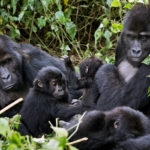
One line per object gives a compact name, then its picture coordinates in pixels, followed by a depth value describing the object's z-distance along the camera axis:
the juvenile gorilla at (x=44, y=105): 11.80
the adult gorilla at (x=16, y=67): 12.40
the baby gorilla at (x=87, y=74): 12.88
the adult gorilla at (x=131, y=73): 11.51
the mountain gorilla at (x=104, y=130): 9.31
